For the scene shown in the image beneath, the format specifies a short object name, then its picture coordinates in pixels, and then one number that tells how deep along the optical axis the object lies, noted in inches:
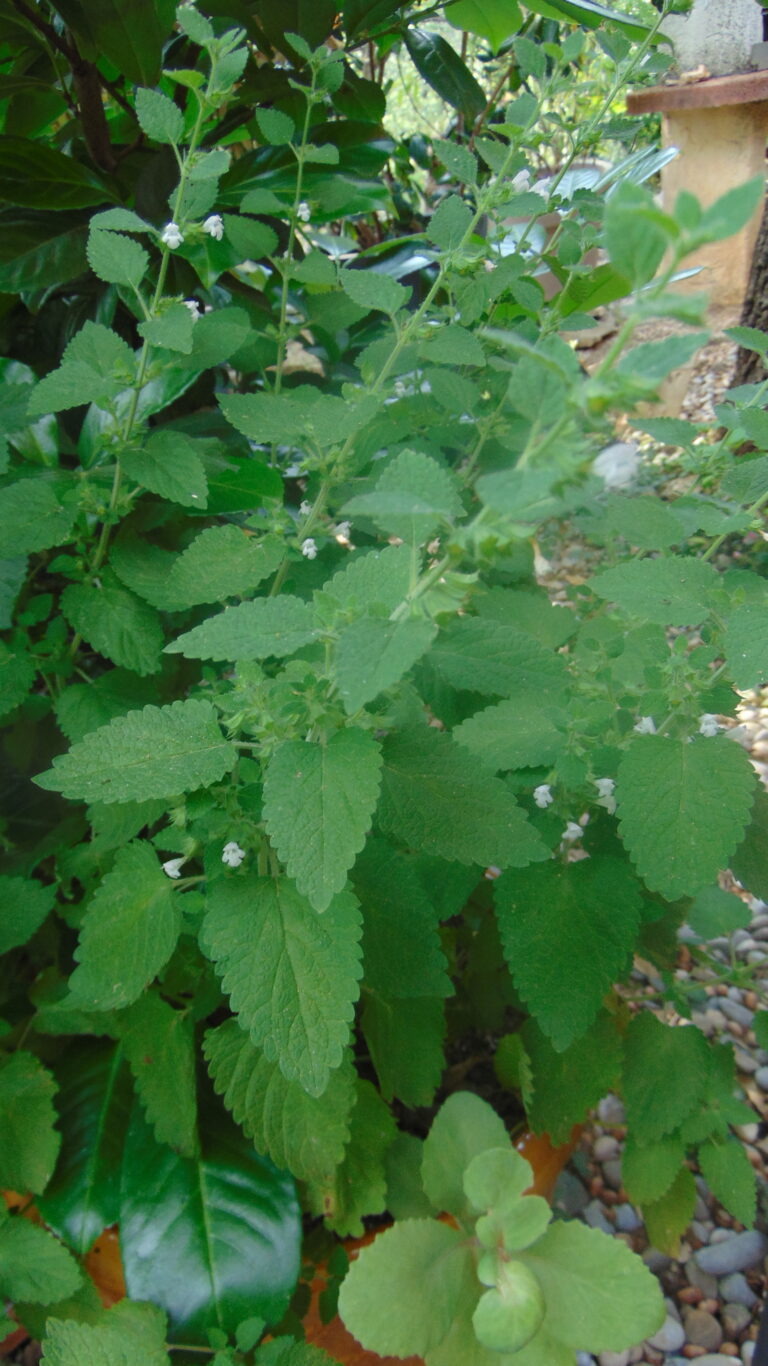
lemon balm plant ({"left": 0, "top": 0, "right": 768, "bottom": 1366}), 20.8
